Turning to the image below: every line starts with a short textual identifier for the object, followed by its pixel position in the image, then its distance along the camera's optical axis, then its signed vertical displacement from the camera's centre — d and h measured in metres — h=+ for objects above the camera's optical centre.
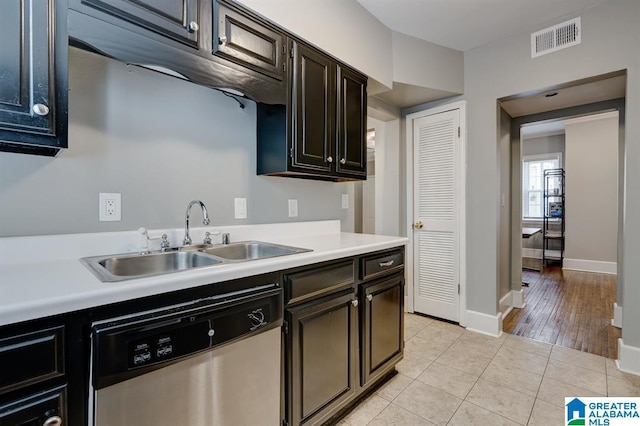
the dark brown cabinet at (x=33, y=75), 0.93 +0.43
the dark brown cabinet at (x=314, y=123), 1.79 +0.55
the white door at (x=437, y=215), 3.00 -0.06
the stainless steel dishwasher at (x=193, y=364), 0.86 -0.51
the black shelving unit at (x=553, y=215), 5.99 -0.13
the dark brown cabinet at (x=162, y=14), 1.13 +0.78
